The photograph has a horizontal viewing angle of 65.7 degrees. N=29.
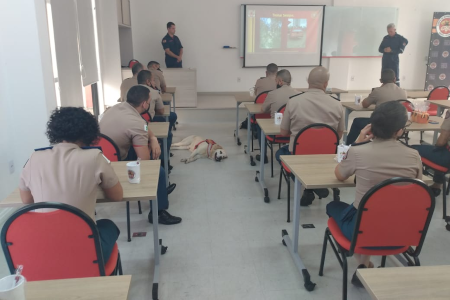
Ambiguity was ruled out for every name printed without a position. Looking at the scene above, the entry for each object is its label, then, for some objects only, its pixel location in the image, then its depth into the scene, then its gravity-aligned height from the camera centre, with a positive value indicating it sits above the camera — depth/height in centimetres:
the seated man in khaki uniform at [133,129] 276 -50
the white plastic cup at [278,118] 363 -55
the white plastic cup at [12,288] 87 -56
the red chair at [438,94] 554 -48
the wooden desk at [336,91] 612 -48
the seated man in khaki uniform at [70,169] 156 -46
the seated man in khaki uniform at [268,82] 531 -27
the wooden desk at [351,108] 468 -59
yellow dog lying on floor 477 -119
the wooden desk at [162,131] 338 -65
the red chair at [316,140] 292 -63
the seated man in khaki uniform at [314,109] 309 -39
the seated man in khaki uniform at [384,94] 439 -38
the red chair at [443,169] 310 -94
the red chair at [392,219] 170 -78
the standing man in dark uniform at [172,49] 786 +33
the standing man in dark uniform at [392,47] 788 +36
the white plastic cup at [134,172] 208 -63
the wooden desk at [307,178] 212 -70
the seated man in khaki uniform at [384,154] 179 -46
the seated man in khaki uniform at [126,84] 489 -27
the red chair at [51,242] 142 -74
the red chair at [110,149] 262 -62
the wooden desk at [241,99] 532 -52
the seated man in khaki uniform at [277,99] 416 -41
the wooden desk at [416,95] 573 -51
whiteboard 874 +85
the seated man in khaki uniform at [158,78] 578 -22
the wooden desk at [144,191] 192 -71
